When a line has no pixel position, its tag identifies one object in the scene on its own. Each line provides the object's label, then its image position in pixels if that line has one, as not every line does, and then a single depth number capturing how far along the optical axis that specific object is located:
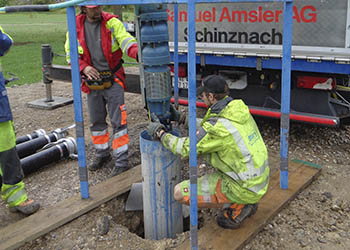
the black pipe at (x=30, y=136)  5.44
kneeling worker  3.16
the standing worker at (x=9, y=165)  3.72
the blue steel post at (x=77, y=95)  3.53
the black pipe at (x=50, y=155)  4.77
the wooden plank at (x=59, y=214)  3.46
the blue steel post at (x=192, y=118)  2.67
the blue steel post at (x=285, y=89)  3.55
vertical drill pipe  3.55
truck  4.88
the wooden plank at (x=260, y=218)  3.29
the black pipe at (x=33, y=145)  5.08
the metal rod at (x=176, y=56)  4.18
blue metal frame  2.73
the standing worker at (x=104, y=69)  4.48
